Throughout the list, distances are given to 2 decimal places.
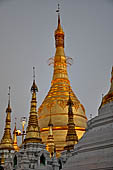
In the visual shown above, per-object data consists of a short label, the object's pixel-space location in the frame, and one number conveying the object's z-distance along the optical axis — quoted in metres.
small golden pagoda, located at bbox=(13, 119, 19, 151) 21.84
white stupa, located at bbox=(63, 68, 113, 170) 8.98
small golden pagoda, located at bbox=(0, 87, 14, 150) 18.41
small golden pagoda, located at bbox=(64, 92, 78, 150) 16.45
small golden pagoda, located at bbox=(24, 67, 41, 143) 15.80
